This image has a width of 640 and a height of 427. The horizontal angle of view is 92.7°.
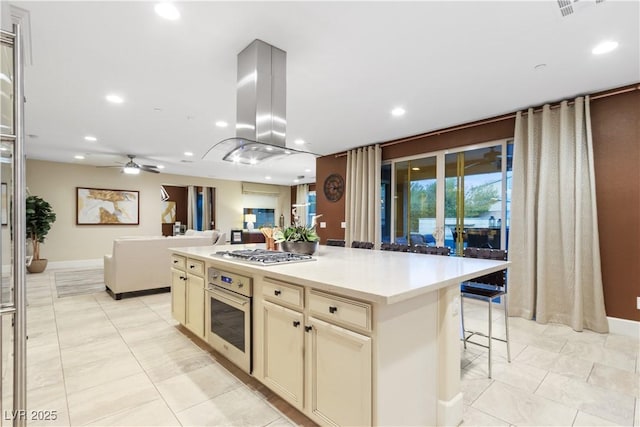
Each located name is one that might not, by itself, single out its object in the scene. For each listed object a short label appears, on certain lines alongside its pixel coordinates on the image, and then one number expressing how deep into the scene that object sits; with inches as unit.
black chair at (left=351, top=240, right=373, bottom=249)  149.1
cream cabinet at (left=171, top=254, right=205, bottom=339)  105.3
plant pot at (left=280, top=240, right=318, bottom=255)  101.3
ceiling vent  74.3
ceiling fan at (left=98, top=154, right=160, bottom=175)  231.3
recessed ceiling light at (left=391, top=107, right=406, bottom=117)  150.3
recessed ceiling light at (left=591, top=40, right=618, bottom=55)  92.9
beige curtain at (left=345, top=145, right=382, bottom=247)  217.6
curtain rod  123.7
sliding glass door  165.6
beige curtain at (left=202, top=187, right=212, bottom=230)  390.9
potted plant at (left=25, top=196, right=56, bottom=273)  237.3
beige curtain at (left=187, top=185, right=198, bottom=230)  383.6
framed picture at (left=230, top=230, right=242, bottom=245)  370.6
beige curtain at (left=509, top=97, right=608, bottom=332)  128.3
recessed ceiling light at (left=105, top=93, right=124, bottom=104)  133.3
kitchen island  53.4
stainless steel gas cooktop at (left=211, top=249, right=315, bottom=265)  79.4
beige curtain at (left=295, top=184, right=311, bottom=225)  445.7
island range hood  93.4
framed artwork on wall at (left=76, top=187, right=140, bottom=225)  297.9
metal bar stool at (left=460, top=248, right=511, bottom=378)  96.0
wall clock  249.6
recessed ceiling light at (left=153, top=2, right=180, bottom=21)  76.6
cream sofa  173.3
